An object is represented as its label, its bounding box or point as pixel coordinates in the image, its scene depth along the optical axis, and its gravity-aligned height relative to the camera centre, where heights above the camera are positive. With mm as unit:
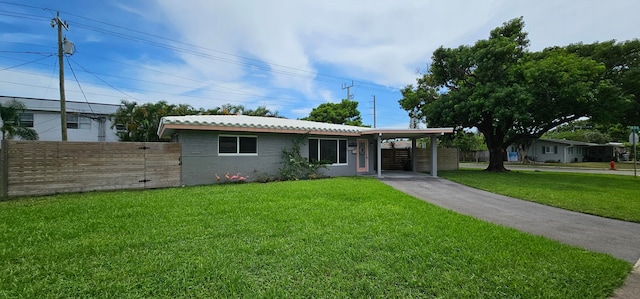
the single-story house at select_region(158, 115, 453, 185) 10070 +372
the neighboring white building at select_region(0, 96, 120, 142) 17781 +2434
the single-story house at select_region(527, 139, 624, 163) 30922 -105
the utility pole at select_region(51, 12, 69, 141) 11898 +4196
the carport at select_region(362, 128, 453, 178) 12695 +895
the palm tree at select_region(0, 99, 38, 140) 13727 +1501
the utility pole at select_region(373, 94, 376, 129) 33125 +5265
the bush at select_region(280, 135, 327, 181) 11802 -589
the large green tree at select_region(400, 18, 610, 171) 12367 +3222
